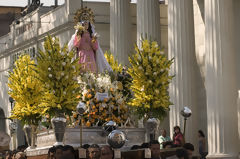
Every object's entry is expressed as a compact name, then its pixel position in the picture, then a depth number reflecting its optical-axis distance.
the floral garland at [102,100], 21.05
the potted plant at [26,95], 21.12
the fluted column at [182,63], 30.30
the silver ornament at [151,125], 20.89
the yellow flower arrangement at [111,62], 24.88
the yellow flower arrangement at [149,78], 21.00
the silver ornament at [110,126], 19.19
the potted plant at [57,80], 19.30
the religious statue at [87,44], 23.83
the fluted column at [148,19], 33.81
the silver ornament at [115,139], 15.95
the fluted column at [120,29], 36.59
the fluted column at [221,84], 26.98
